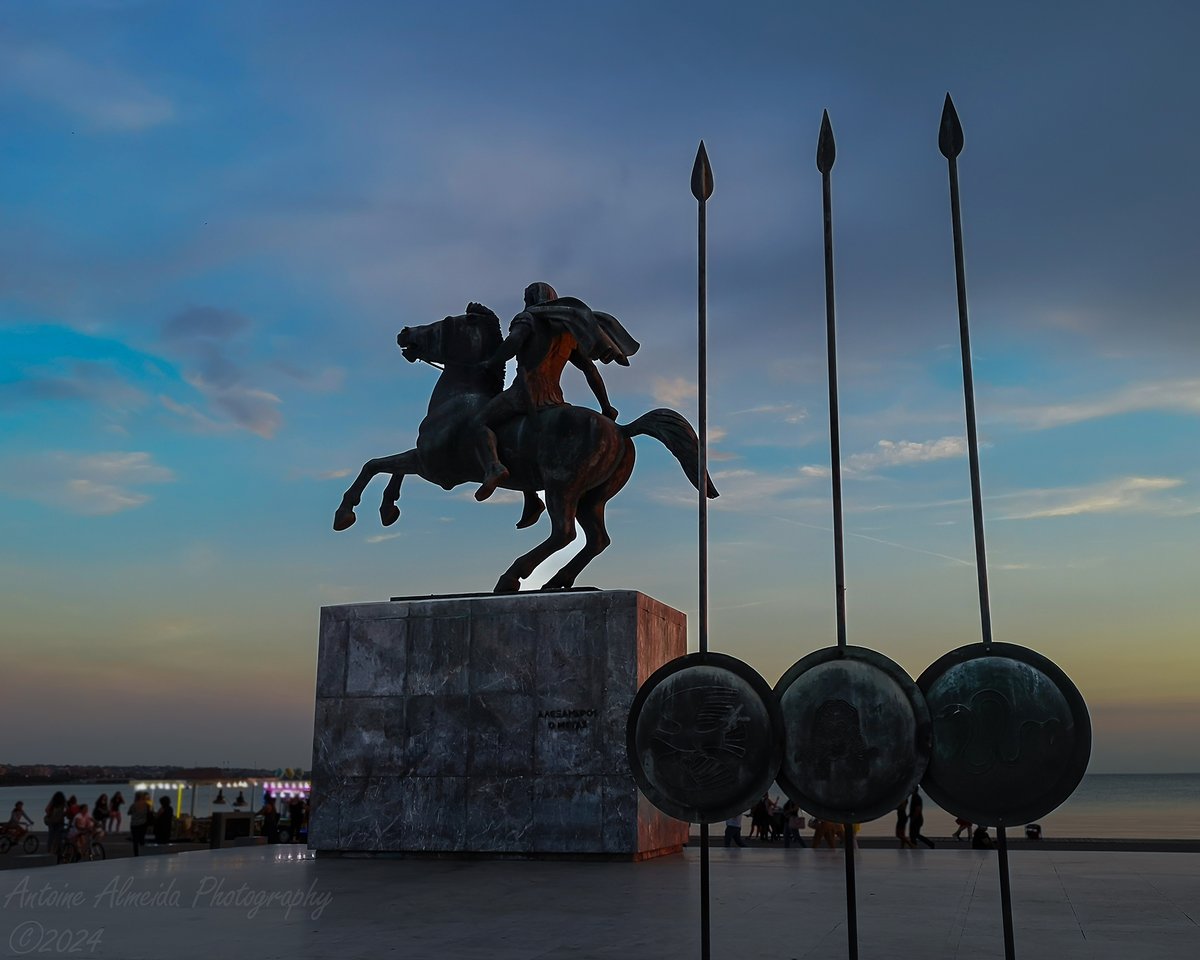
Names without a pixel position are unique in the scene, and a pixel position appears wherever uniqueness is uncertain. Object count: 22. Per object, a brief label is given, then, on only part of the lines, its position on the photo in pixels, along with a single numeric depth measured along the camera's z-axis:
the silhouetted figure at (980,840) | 18.33
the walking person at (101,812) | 27.69
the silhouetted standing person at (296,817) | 22.80
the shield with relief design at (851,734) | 6.25
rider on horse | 13.30
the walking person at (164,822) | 25.23
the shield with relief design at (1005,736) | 6.00
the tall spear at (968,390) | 5.95
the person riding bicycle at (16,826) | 25.84
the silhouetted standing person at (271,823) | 24.17
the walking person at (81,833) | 20.81
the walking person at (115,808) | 34.00
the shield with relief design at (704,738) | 6.47
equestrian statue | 13.35
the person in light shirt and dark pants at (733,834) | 20.09
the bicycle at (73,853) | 20.86
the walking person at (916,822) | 21.00
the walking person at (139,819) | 21.50
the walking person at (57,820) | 20.48
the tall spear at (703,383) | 6.24
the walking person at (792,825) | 20.63
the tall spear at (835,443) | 6.03
